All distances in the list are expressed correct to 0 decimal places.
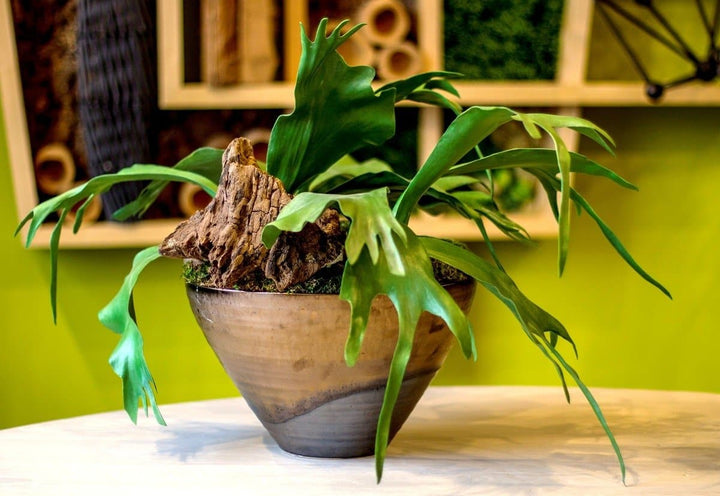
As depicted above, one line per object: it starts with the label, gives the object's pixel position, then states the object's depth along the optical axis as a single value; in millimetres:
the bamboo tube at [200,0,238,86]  3089
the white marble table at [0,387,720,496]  2167
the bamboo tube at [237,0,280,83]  3125
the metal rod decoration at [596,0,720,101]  3217
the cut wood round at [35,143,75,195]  3202
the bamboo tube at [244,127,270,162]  3235
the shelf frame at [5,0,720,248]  3135
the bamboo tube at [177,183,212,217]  3252
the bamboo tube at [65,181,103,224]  3205
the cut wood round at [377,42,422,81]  3165
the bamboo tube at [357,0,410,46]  3174
